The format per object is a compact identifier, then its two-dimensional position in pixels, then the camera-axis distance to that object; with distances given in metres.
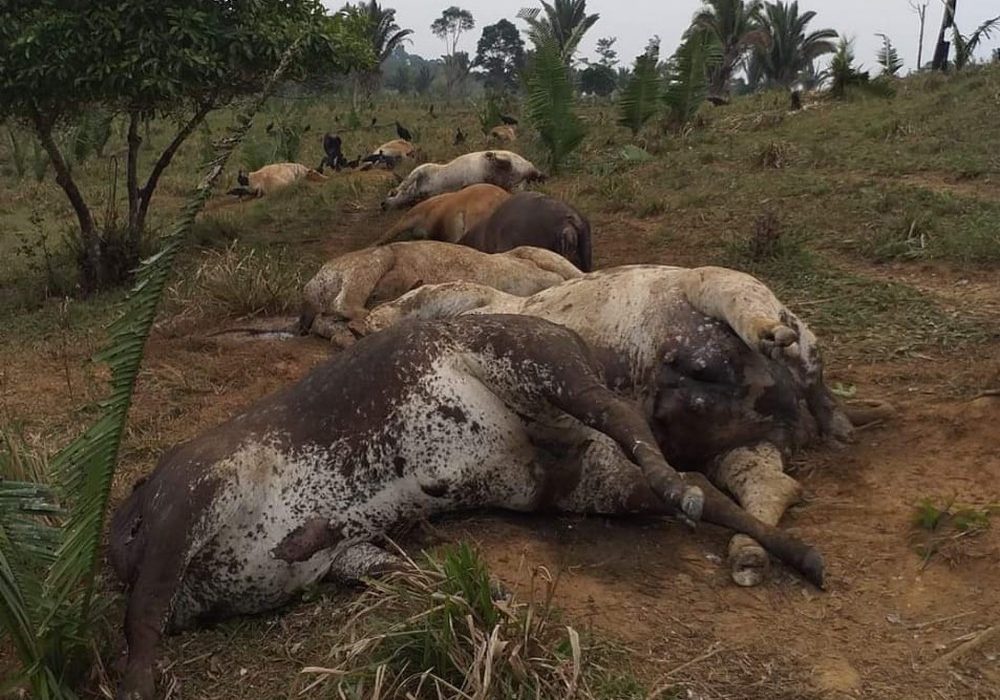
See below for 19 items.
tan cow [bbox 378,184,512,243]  8.70
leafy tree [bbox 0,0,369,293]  8.15
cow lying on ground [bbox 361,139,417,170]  16.89
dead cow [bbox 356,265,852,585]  3.47
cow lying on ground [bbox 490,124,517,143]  17.08
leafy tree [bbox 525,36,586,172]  13.03
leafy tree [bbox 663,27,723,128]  14.74
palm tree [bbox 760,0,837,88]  30.11
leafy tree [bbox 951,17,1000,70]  18.10
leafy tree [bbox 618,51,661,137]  14.61
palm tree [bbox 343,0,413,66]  31.94
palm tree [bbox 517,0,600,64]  19.61
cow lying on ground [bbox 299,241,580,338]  6.55
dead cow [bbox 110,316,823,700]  3.13
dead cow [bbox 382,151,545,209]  11.62
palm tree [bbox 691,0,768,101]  25.36
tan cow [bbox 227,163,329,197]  15.44
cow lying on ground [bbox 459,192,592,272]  7.64
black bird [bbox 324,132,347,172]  18.20
